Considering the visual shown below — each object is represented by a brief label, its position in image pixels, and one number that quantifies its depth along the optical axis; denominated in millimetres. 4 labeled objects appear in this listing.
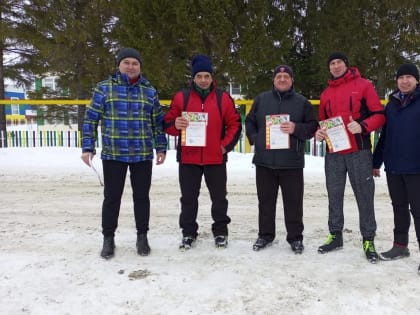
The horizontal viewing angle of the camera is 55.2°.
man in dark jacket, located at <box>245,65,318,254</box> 4023
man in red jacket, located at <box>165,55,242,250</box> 4122
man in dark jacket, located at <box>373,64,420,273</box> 3588
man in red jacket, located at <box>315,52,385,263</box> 3758
